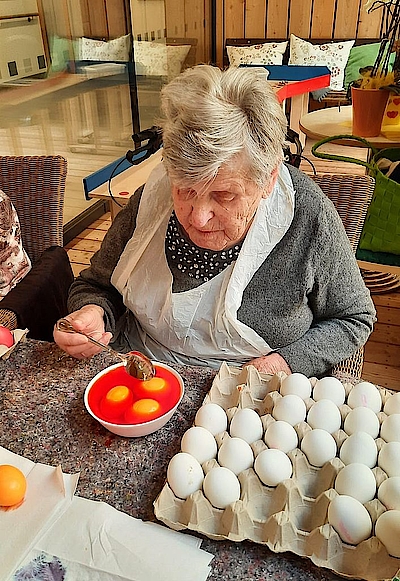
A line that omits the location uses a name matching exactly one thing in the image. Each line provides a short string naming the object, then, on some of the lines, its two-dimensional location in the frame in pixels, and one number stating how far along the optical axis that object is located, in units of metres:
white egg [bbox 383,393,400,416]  0.77
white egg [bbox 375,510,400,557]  0.58
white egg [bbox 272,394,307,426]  0.77
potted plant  1.98
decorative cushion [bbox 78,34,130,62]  3.58
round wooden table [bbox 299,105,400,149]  2.10
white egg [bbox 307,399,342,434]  0.76
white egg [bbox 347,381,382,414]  0.79
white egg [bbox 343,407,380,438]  0.74
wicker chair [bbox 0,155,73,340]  1.57
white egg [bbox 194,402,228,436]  0.77
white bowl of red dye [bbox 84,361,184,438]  0.79
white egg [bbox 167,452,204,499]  0.67
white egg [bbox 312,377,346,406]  0.80
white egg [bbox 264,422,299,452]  0.73
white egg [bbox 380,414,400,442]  0.72
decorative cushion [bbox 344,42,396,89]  4.76
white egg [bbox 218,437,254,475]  0.70
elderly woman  0.93
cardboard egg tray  0.59
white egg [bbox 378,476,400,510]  0.62
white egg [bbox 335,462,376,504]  0.64
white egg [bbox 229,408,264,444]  0.75
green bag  1.71
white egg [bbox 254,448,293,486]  0.68
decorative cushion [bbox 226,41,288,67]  5.15
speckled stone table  0.62
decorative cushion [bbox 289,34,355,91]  4.94
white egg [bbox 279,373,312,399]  0.81
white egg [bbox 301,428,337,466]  0.71
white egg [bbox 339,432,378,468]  0.69
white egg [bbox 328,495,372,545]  0.60
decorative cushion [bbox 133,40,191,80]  4.29
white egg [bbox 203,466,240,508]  0.65
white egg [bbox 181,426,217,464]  0.72
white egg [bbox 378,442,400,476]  0.67
